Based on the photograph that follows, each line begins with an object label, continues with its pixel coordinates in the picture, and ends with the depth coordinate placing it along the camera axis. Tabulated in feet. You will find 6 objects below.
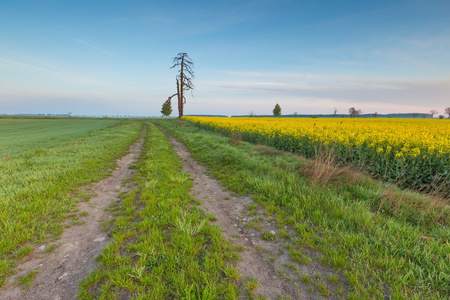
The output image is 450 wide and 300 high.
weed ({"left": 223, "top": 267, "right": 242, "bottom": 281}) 9.04
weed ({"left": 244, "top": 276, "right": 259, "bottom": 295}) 8.46
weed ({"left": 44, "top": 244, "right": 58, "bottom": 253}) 11.04
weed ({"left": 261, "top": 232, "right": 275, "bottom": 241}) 12.18
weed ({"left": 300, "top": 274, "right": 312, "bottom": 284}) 8.94
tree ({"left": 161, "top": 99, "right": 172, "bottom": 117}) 284.08
